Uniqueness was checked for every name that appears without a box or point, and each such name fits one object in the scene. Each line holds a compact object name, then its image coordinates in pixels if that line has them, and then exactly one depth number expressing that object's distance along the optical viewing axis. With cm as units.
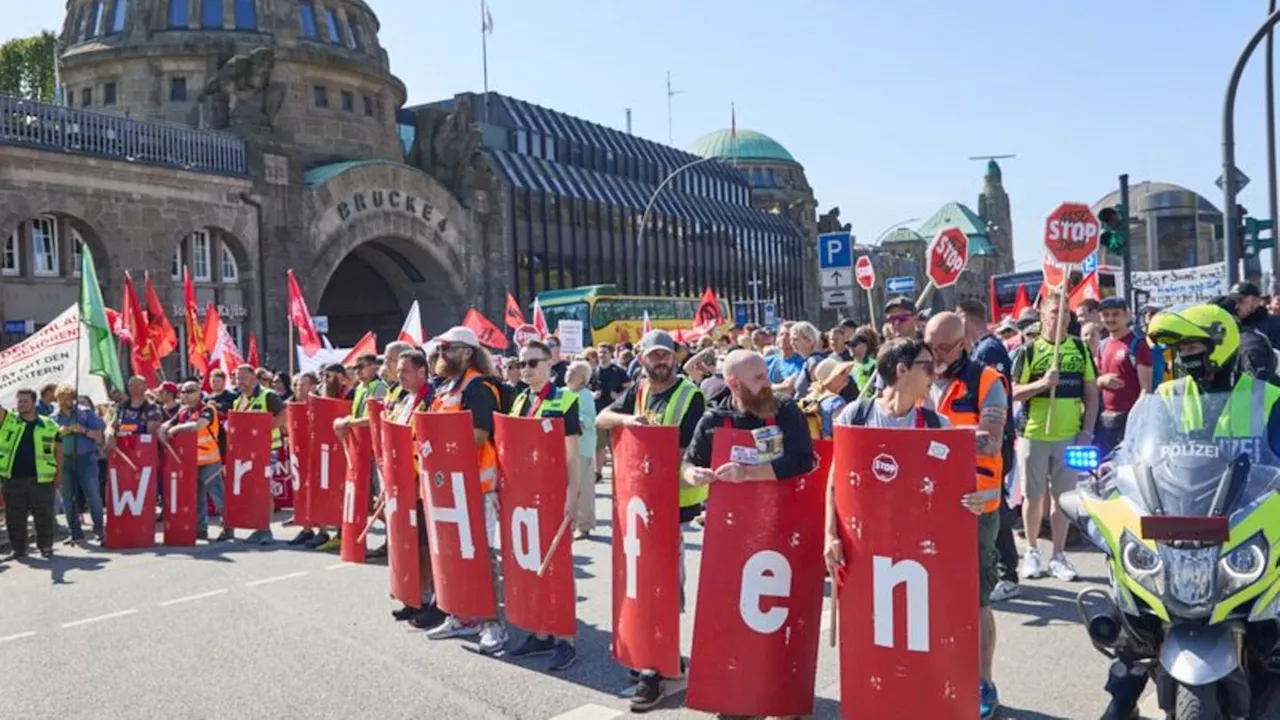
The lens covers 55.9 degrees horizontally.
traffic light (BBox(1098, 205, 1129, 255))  1560
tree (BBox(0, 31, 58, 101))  5962
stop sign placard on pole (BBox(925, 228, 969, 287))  1474
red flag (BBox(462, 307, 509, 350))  2317
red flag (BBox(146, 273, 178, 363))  2019
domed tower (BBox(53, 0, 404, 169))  3800
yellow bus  4000
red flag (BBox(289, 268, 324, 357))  1867
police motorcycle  421
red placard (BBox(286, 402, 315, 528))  1194
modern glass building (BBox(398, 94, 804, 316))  5562
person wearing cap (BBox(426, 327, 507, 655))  727
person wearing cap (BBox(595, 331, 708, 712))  637
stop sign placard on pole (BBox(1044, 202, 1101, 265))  1098
